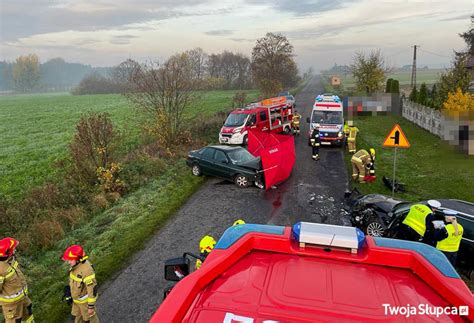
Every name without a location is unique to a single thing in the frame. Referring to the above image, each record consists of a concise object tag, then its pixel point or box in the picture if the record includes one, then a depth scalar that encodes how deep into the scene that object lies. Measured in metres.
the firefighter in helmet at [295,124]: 22.28
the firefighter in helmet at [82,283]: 5.01
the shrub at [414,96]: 27.74
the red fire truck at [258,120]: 19.14
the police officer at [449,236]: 5.87
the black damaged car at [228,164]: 12.61
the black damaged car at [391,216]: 6.64
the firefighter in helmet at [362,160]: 12.29
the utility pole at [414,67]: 39.84
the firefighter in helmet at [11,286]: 5.25
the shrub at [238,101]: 33.50
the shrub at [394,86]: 33.38
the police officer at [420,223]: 6.03
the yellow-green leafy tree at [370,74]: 34.81
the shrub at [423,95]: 26.36
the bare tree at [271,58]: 44.22
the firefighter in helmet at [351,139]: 16.50
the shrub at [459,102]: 17.46
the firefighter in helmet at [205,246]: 4.56
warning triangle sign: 10.30
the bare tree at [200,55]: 68.96
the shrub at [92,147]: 12.59
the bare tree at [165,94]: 17.27
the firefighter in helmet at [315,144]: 16.11
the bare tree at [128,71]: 17.34
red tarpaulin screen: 12.37
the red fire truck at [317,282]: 2.26
